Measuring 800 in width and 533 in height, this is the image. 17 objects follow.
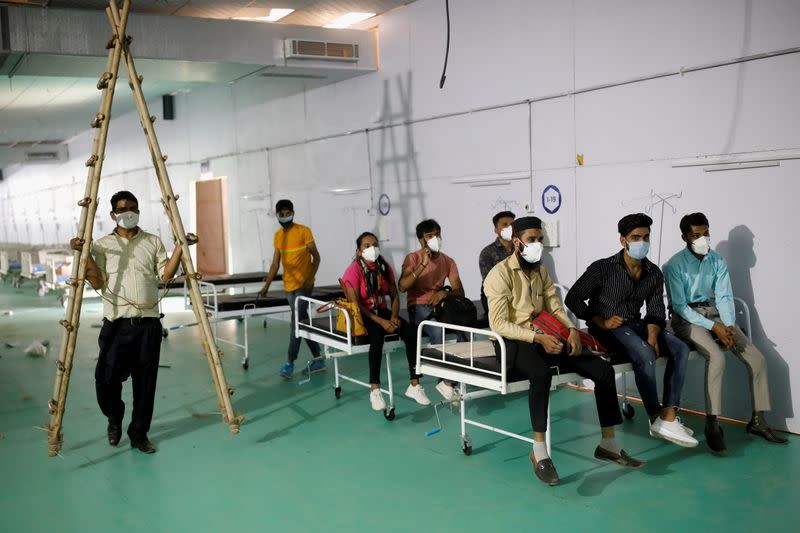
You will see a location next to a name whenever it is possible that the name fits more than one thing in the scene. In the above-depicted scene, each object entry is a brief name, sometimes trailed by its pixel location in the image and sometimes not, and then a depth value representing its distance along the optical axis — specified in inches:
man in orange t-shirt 305.1
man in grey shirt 262.8
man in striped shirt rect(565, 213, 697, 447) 200.7
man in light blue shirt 205.0
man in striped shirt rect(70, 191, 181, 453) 206.4
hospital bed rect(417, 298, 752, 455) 185.0
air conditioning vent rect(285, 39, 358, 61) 328.2
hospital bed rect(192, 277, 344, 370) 311.6
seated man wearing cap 184.1
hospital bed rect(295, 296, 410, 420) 237.8
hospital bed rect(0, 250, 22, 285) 753.0
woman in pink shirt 242.2
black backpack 242.2
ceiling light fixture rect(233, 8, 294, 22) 336.2
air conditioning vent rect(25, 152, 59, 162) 785.6
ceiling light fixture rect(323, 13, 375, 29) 350.6
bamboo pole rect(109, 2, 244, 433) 201.3
